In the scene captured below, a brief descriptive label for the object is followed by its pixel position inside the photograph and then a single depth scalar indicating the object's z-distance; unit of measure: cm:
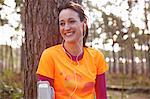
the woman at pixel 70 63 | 235
